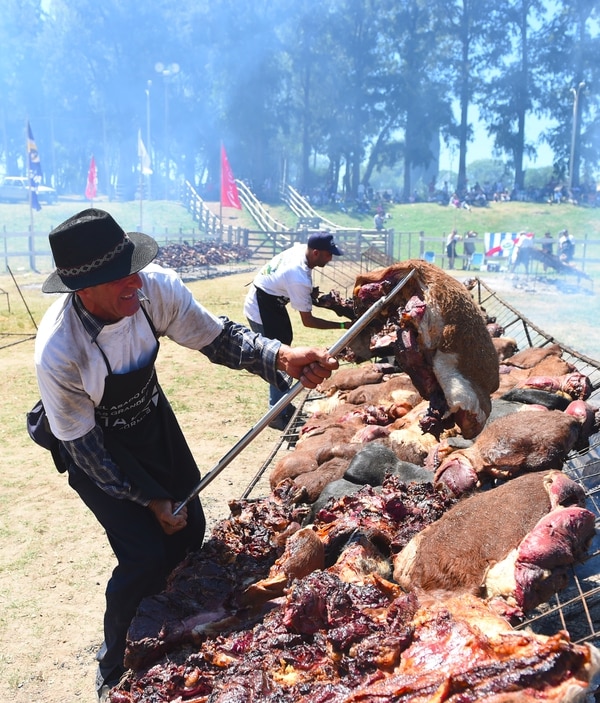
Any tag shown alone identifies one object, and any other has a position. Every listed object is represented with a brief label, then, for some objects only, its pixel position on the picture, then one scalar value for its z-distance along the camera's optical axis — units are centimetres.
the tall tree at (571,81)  4859
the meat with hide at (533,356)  648
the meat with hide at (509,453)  405
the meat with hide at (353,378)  736
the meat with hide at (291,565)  316
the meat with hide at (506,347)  753
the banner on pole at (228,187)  3253
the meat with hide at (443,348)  394
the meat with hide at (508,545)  299
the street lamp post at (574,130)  4476
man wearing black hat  317
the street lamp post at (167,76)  6209
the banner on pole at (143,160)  3300
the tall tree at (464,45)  5353
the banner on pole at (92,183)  3095
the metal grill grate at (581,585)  364
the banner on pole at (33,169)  2788
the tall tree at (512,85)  5210
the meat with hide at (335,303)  629
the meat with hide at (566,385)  535
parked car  4878
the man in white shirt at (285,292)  733
